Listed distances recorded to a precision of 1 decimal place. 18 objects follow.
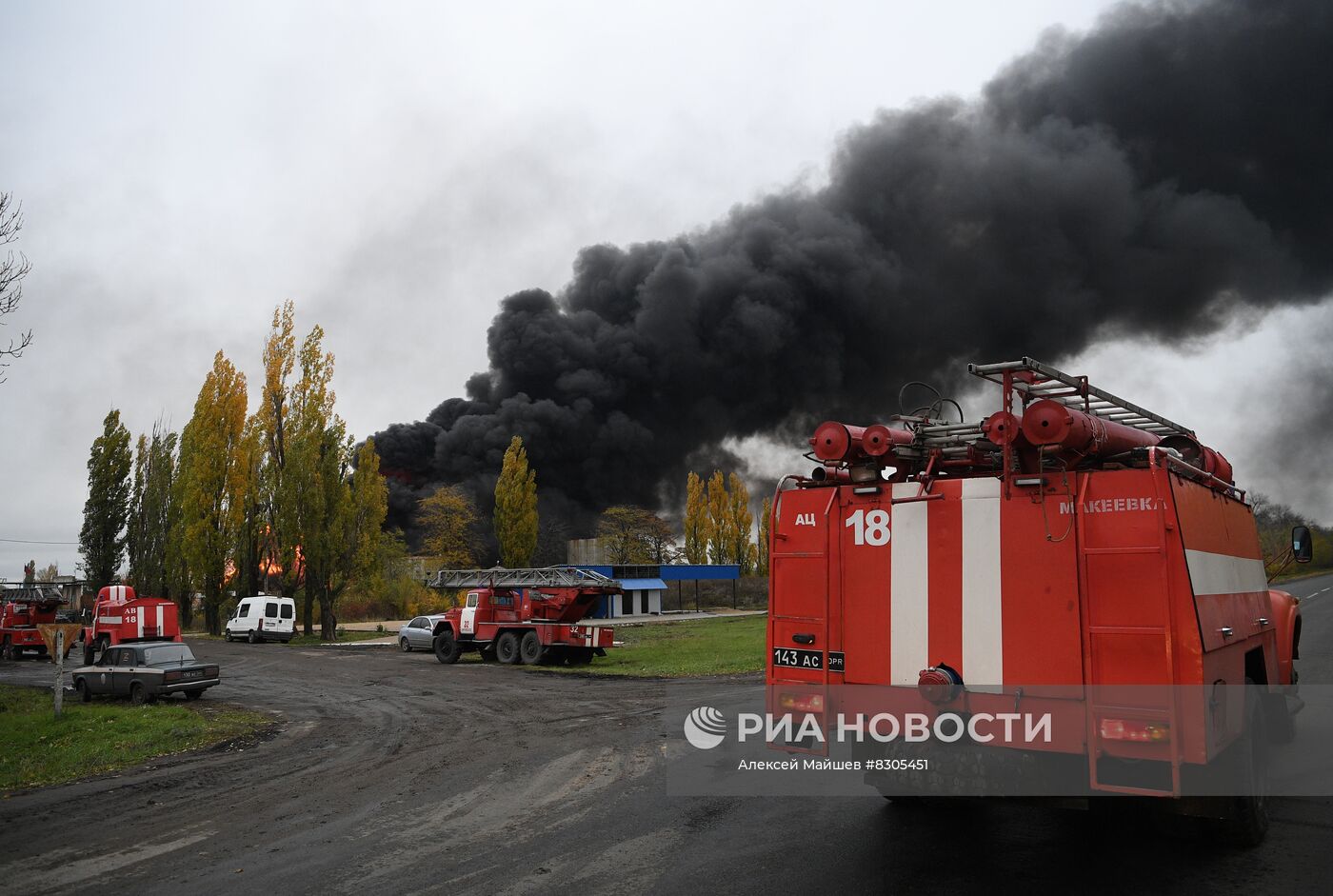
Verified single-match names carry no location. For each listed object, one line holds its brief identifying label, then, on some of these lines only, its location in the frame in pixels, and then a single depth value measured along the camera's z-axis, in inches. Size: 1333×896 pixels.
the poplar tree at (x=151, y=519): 1699.1
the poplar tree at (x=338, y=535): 1342.3
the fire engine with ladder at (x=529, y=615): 847.1
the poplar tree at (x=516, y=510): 1819.6
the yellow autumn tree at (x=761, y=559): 2566.9
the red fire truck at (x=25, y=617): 1046.4
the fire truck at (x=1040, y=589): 173.2
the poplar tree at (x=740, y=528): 2559.1
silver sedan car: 1098.1
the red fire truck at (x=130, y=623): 938.1
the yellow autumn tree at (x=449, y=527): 2194.9
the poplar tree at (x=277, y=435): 1394.6
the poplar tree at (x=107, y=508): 1568.7
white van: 1337.4
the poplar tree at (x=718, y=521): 2524.6
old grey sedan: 600.7
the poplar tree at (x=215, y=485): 1469.0
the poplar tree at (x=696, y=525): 2495.1
